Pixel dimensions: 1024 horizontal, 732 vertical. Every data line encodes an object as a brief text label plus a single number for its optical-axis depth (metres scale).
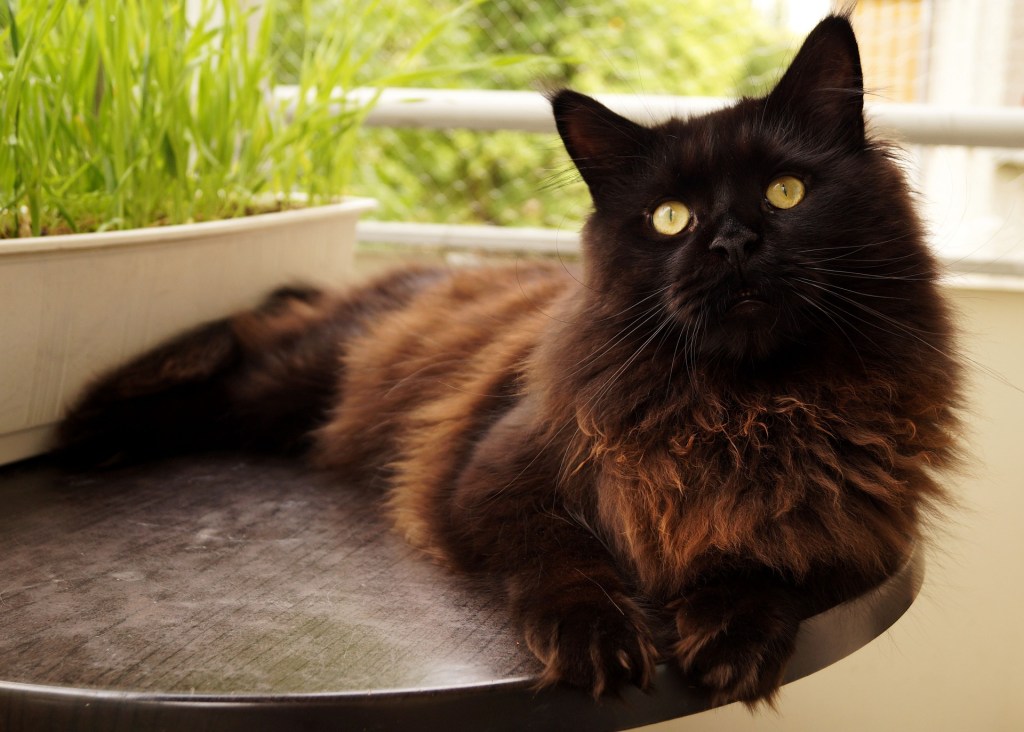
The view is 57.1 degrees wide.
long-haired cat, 0.88
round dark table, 0.69
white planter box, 1.19
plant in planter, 1.21
